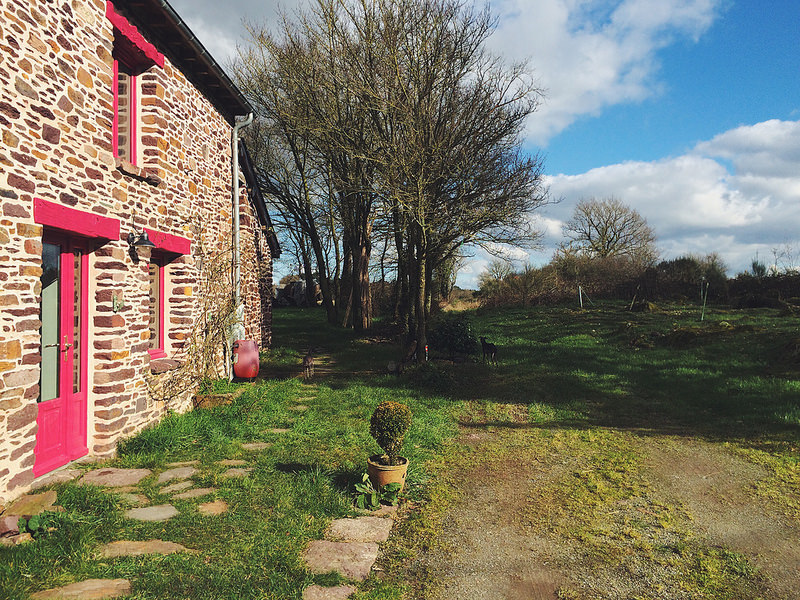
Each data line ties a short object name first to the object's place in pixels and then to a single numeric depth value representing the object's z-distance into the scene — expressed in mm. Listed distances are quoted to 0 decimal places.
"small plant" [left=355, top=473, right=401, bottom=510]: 4977
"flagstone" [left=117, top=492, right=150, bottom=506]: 4816
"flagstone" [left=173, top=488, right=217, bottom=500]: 4984
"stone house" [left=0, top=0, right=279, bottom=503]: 4762
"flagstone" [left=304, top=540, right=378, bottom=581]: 3789
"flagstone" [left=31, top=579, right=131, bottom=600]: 3238
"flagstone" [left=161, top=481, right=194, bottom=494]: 5137
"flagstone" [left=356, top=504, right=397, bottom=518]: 4821
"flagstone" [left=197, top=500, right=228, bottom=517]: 4629
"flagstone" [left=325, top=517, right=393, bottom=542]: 4336
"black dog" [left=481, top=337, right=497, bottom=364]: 12105
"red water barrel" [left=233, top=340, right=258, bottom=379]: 10375
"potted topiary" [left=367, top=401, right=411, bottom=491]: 5117
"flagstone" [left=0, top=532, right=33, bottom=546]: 3805
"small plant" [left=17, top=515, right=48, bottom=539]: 3959
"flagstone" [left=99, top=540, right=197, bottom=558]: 3854
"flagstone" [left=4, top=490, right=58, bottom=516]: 4352
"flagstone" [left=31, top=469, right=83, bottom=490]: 5043
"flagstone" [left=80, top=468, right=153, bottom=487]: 5281
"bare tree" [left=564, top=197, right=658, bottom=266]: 34500
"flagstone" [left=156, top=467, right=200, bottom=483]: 5477
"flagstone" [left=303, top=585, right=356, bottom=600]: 3449
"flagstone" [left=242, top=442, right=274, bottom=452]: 6629
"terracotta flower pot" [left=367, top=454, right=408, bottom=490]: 5105
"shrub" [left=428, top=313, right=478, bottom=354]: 13297
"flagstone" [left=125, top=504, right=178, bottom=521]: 4492
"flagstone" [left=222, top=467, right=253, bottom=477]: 5617
